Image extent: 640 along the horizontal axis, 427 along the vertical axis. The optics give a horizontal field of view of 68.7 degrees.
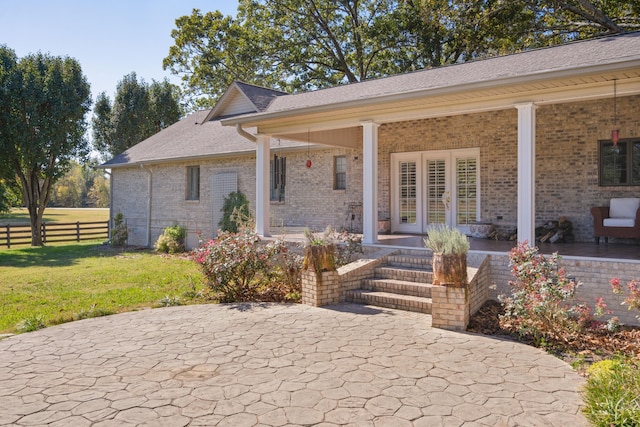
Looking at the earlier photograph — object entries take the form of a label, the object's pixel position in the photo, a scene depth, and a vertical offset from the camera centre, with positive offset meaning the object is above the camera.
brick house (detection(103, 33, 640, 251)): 7.46 +1.62
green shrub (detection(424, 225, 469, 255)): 6.23 -0.43
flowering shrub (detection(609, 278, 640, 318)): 5.29 -0.95
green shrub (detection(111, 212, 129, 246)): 19.03 -0.83
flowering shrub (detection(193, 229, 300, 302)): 8.21 -1.02
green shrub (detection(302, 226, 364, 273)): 7.58 -0.66
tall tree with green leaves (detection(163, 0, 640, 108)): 16.86 +7.86
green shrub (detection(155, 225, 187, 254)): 16.48 -1.02
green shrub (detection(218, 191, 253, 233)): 14.46 +0.09
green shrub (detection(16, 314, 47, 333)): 6.48 -1.58
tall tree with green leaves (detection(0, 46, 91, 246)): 18.69 +3.87
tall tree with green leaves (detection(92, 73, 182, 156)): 30.67 +6.67
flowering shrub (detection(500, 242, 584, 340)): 5.71 -1.17
